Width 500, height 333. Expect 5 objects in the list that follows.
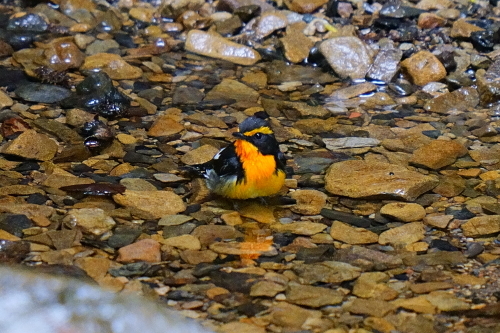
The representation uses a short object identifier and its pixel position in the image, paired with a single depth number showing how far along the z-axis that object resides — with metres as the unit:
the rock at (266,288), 9.52
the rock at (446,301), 9.17
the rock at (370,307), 9.09
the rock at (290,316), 8.87
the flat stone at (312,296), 9.34
